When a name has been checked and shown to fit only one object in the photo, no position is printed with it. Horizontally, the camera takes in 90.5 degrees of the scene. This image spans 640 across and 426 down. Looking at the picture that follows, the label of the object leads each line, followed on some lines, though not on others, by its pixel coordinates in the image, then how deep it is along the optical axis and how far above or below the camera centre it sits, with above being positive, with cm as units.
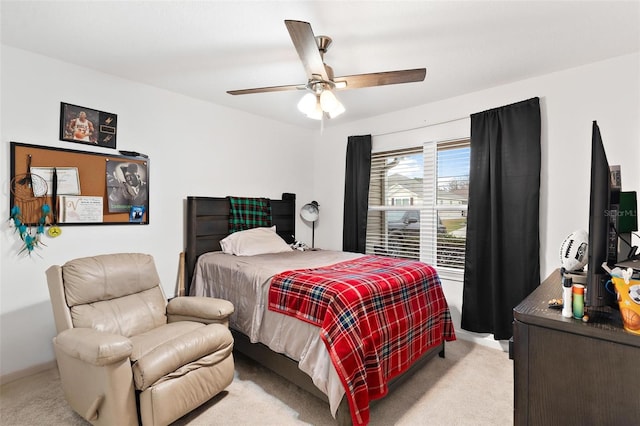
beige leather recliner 171 -84
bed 184 -79
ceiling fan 169 +84
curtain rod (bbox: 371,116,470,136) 337 +96
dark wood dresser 91 -49
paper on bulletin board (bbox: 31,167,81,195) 253 +23
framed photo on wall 265 +70
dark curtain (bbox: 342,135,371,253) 407 +21
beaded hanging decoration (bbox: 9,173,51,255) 241 -3
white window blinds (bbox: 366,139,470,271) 343 +8
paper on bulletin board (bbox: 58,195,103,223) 262 -3
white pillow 336 -39
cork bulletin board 245 +17
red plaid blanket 183 -70
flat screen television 103 -6
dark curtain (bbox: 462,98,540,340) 285 -6
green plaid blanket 370 -6
